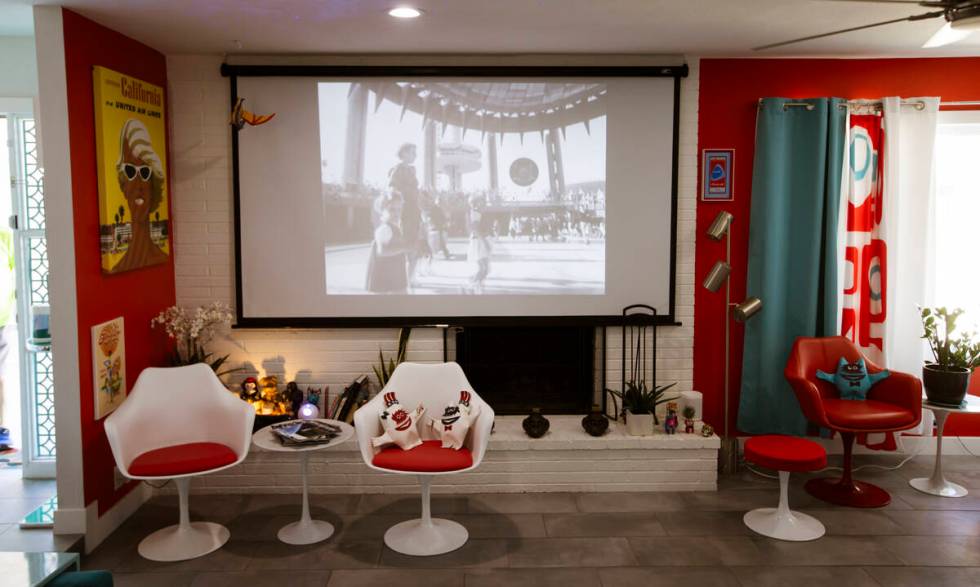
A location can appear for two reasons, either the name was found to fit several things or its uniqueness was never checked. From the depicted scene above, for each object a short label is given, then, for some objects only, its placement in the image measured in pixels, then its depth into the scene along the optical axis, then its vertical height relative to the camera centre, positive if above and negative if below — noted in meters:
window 5.59 +0.06
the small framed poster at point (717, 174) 5.28 +0.36
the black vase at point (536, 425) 4.91 -1.14
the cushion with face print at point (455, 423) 4.23 -0.99
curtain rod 5.19 +0.80
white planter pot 4.96 -1.15
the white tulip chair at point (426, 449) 4.05 -1.10
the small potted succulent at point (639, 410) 4.97 -1.07
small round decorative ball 4.96 -1.08
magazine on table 4.19 -1.03
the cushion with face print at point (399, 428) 4.21 -1.01
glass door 4.93 -0.43
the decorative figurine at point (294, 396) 5.12 -1.02
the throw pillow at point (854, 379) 4.94 -0.87
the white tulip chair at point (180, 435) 3.98 -1.06
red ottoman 4.16 -1.17
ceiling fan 2.99 +0.79
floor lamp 5.02 -0.34
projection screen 5.14 +0.20
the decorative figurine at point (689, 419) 5.04 -1.14
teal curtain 5.16 -0.04
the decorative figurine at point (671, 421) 5.02 -1.14
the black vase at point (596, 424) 4.95 -1.14
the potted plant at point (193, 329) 4.87 -0.59
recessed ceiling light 3.94 +1.04
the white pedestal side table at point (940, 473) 4.80 -1.42
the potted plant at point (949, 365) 4.77 -0.77
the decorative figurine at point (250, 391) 5.08 -0.98
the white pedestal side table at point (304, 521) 4.21 -1.51
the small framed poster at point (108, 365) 4.20 -0.70
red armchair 4.63 -1.00
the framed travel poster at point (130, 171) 4.20 +0.31
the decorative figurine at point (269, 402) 5.10 -1.05
